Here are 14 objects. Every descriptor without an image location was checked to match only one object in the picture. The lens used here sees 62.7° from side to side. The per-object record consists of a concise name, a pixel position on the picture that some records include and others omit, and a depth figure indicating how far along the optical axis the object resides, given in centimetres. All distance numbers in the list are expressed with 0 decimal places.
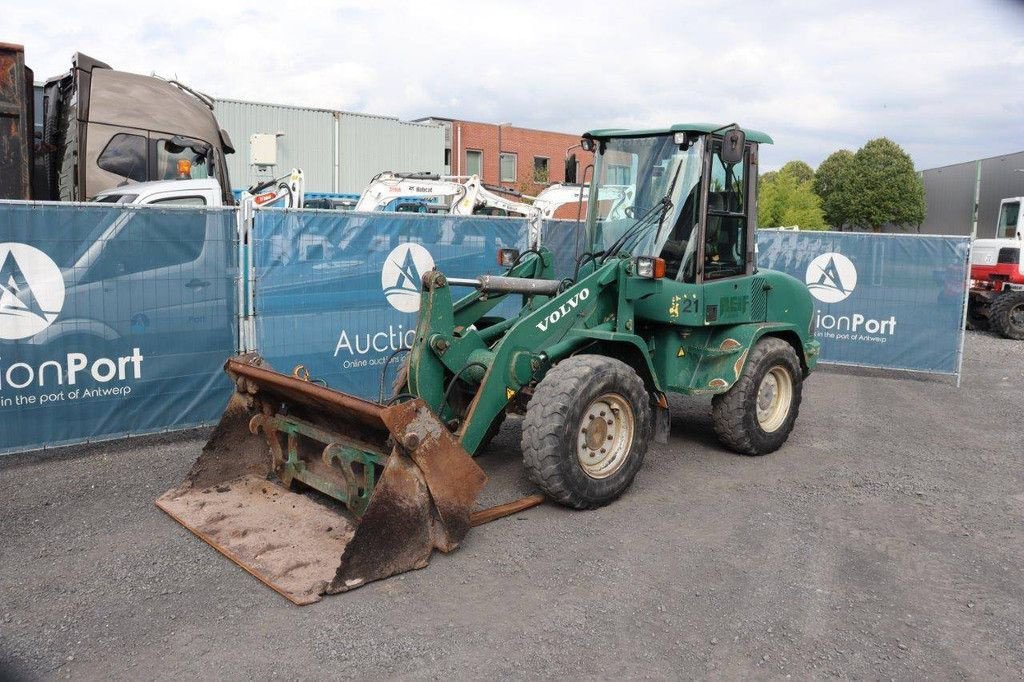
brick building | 3916
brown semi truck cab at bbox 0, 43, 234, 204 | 1032
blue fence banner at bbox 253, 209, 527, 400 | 785
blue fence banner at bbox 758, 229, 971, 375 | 1102
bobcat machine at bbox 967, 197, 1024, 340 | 1645
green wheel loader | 471
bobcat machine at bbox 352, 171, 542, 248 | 1590
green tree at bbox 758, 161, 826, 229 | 3644
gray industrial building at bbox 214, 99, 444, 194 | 2873
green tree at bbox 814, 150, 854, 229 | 3844
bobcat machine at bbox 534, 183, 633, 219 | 1788
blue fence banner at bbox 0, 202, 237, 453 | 639
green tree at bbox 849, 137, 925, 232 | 3703
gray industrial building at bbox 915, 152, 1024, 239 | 3284
